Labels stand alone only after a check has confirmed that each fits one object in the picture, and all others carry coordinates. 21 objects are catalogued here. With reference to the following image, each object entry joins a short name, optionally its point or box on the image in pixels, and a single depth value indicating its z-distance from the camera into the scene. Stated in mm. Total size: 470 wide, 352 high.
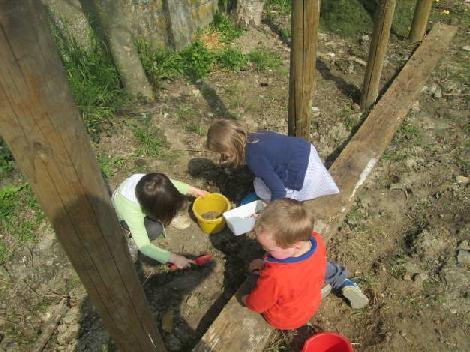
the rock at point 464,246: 3230
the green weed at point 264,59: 5230
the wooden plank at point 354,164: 2611
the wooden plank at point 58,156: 1017
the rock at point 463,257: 3145
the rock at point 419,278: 3057
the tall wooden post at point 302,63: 2877
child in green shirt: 2779
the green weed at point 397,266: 3127
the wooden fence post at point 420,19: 5320
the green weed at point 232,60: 5172
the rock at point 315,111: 4593
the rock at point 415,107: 4633
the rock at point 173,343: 2812
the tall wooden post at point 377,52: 3988
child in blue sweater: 3021
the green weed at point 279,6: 6344
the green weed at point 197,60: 5082
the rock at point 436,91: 4797
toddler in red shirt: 2199
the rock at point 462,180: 3777
